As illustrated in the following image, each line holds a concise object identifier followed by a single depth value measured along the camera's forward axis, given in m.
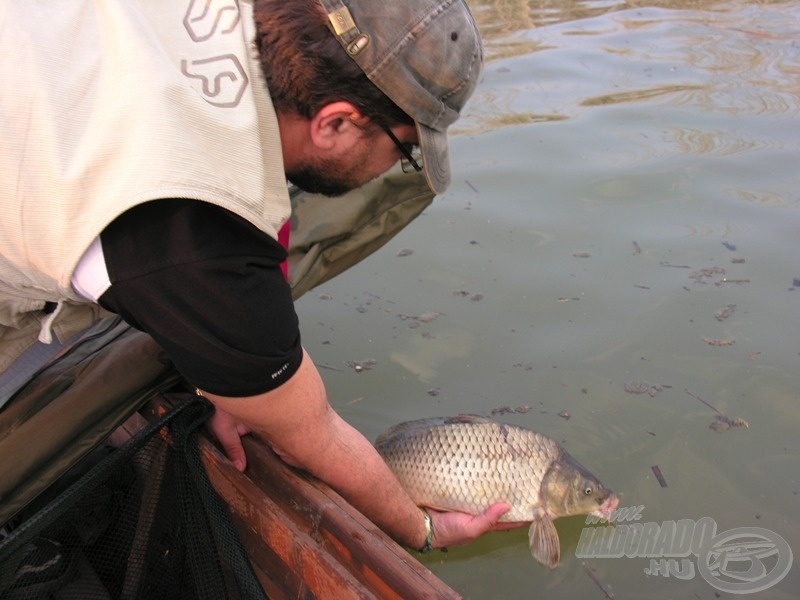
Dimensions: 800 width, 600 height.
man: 1.43
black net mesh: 1.81
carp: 2.39
